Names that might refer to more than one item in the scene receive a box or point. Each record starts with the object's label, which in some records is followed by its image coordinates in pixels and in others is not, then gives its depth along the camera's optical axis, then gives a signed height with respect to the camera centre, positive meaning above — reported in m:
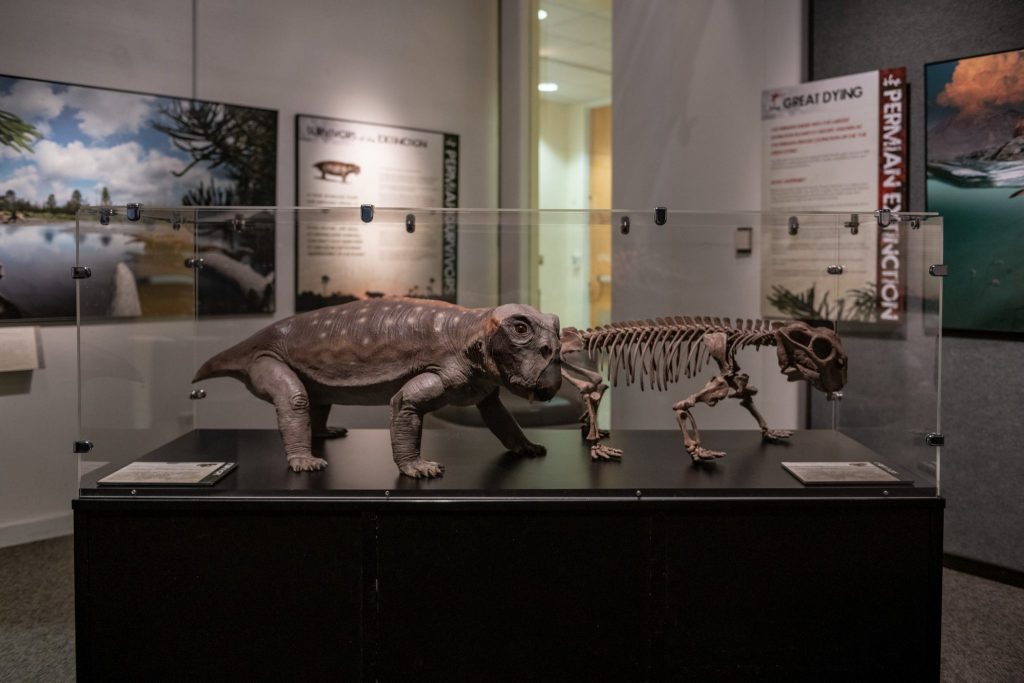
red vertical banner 3.97 +0.81
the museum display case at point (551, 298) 2.63 +0.05
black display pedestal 2.28 -0.73
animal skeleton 2.68 -0.14
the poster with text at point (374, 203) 2.75 +0.63
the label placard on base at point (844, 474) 2.39 -0.46
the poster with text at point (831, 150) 3.97 +0.78
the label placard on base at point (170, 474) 2.35 -0.46
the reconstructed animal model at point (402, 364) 2.41 -0.16
